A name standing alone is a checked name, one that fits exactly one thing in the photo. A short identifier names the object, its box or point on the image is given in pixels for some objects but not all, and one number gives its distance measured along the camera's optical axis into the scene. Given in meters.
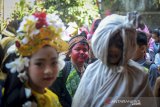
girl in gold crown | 2.42
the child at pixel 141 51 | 3.64
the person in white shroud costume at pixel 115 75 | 2.66
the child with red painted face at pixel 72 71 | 3.06
